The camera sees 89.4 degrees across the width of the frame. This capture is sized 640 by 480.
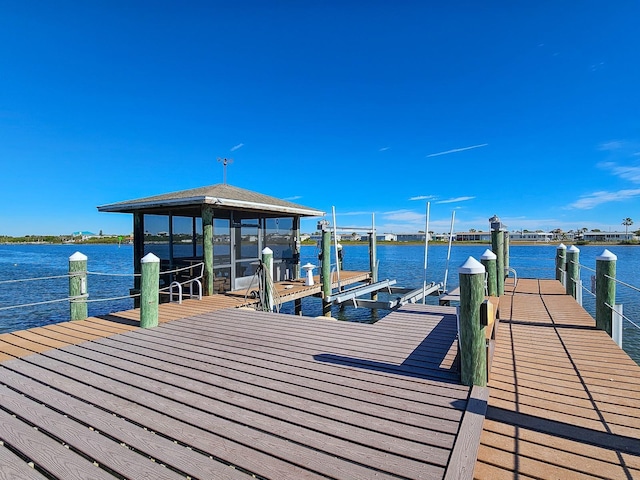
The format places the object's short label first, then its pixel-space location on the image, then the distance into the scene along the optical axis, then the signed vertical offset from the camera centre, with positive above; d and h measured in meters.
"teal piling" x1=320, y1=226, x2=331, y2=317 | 8.52 -0.77
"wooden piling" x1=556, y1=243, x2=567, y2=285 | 9.31 -0.91
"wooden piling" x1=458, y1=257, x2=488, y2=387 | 2.91 -0.86
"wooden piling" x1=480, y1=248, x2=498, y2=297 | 6.36 -0.77
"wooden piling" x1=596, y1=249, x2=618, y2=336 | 4.89 -0.87
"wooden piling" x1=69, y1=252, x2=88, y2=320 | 5.58 -0.85
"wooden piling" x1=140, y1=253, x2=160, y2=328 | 5.16 -0.92
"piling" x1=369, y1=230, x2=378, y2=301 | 10.80 -0.73
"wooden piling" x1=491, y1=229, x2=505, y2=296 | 7.67 -0.48
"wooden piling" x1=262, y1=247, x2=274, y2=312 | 6.87 -0.95
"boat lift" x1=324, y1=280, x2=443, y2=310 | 8.59 -1.71
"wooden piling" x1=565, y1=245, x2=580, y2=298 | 7.38 -0.84
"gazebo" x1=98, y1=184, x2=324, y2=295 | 8.20 +0.17
